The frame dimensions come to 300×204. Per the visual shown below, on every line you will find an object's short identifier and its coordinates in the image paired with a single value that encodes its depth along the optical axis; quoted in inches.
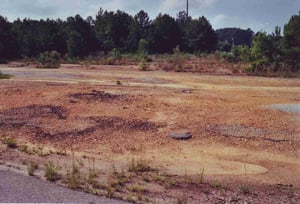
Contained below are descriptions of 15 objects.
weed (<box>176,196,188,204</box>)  202.3
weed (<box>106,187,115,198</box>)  206.7
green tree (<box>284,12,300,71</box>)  947.6
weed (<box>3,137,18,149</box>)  311.1
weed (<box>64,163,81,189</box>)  217.2
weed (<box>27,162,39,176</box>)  236.2
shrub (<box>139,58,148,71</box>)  1144.2
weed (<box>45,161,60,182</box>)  227.8
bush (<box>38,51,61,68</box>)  1299.3
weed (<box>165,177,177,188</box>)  233.4
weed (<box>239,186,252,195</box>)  227.9
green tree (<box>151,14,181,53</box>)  2031.3
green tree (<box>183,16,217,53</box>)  2003.0
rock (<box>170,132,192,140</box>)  356.2
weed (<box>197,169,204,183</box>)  248.0
